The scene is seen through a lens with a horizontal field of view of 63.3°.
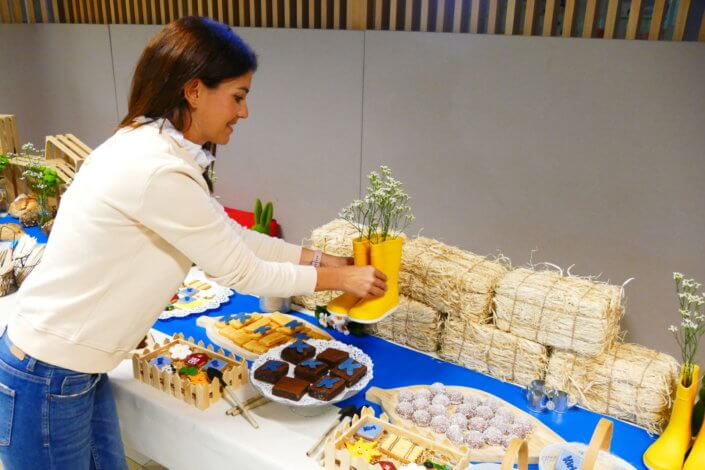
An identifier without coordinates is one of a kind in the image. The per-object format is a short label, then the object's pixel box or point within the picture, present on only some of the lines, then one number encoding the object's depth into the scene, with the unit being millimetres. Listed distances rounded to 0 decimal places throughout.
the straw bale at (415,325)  1968
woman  1301
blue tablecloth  1589
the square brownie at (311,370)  1645
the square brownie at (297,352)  1769
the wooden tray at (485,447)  1482
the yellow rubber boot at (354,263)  1722
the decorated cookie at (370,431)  1453
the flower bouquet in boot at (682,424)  1396
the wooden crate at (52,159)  3160
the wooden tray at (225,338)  1924
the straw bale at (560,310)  1697
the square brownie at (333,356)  1731
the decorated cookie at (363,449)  1395
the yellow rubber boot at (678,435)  1426
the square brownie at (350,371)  1637
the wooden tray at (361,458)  1367
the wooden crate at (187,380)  1652
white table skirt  1489
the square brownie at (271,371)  1628
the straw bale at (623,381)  1618
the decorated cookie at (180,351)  1839
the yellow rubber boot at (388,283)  1715
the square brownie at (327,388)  1564
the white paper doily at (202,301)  2216
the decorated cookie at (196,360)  1788
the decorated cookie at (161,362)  1770
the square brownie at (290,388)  1554
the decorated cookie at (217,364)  1763
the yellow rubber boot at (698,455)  1371
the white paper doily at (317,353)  1555
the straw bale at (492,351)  1793
